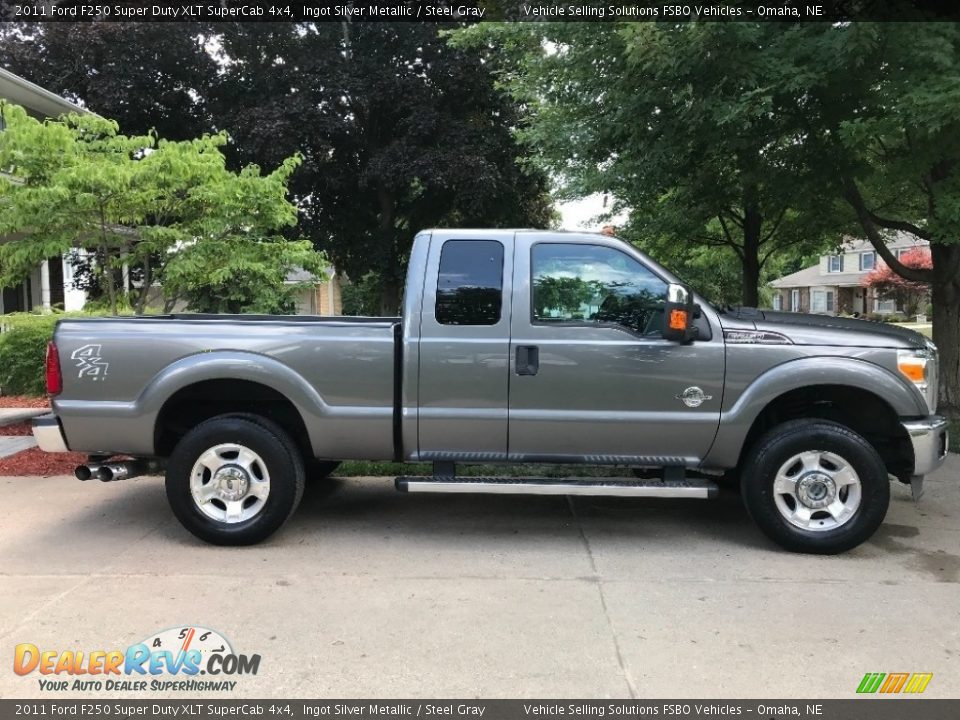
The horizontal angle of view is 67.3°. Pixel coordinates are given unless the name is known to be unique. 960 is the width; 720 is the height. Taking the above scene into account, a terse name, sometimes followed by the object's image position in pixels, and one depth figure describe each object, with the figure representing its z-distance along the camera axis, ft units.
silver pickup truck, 15.16
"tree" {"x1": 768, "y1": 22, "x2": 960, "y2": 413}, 19.21
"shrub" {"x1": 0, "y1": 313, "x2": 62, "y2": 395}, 36.40
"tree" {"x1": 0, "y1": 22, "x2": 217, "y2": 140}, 58.65
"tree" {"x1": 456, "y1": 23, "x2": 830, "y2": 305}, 20.42
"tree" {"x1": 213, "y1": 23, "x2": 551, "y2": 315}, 59.31
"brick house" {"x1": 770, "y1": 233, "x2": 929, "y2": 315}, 147.33
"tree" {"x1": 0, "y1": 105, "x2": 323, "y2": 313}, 23.57
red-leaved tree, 112.37
